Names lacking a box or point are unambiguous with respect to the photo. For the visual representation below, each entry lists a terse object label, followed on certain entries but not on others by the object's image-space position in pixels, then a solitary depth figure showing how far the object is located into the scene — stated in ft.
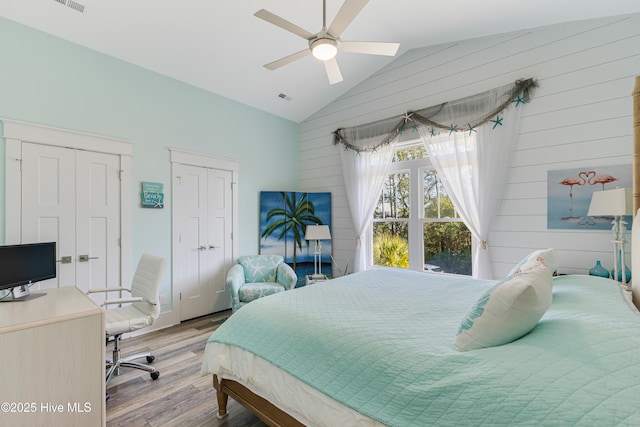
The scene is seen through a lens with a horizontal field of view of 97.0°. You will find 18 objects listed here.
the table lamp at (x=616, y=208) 6.86
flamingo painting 8.24
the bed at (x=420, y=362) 2.83
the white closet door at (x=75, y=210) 8.83
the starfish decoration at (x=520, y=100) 9.76
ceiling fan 6.23
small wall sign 11.03
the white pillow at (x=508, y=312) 3.58
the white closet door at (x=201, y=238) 12.09
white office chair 7.64
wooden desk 4.83
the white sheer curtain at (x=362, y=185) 13.48
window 11.75
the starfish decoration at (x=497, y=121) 10.11
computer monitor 6.56
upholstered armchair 11.37
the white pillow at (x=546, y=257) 5.91
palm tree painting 14.84
